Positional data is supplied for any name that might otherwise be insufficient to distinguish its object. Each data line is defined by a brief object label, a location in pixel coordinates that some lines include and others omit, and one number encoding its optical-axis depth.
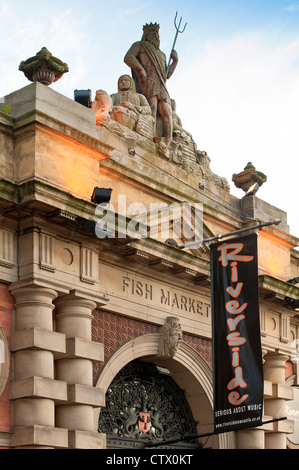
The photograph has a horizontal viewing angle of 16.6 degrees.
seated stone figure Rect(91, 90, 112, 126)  21.59
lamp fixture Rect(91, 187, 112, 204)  19.44
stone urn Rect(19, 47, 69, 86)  19.81
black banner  18.91
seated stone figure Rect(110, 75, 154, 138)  22.12
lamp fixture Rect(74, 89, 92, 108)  20.89
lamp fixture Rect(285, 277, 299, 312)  23.94
